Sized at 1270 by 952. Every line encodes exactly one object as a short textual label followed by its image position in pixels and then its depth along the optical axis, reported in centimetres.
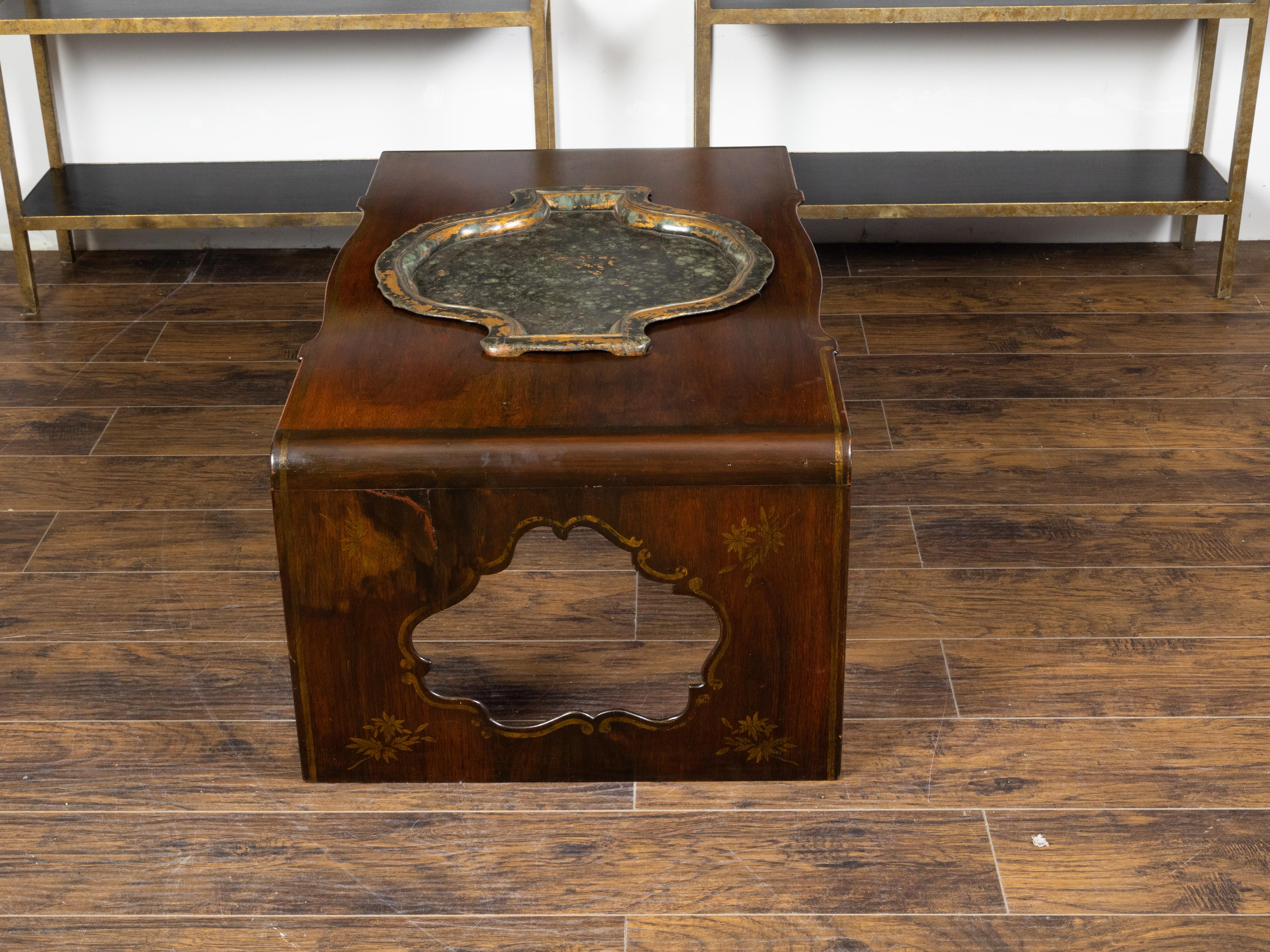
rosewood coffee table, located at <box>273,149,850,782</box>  152
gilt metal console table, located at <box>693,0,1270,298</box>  265
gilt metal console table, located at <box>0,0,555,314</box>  262
